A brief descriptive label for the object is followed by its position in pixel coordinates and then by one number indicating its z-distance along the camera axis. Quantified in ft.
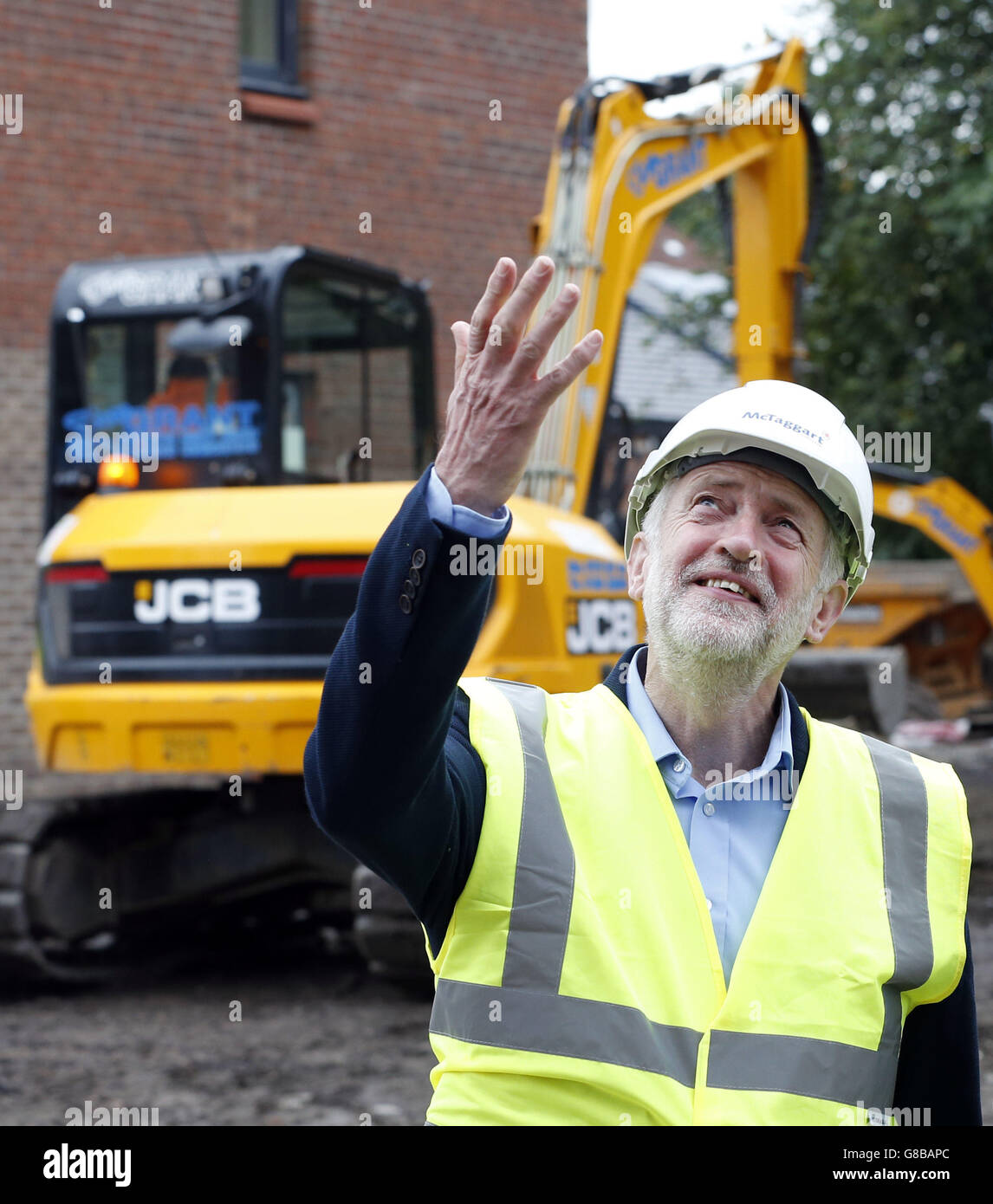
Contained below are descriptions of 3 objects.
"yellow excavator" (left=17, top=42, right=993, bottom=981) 20.85
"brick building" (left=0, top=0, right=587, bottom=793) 33.42
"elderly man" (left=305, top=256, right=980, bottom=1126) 6.23
